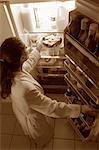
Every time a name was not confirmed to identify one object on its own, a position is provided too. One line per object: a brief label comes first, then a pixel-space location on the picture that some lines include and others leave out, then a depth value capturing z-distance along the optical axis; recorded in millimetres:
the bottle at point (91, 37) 1221
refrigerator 1300
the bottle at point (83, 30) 1308
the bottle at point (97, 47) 1196
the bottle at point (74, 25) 1398
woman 1293
